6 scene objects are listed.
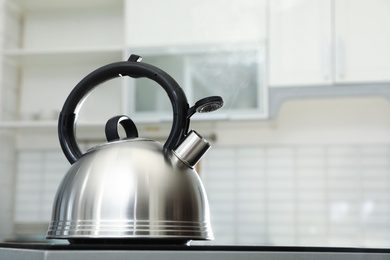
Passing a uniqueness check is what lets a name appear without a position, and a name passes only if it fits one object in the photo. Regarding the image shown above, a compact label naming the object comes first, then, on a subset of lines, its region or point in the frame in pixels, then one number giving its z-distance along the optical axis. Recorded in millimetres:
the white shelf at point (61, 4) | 3190
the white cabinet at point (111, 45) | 2836
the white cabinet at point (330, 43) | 2695
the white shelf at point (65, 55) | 2969
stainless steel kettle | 762
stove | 608
